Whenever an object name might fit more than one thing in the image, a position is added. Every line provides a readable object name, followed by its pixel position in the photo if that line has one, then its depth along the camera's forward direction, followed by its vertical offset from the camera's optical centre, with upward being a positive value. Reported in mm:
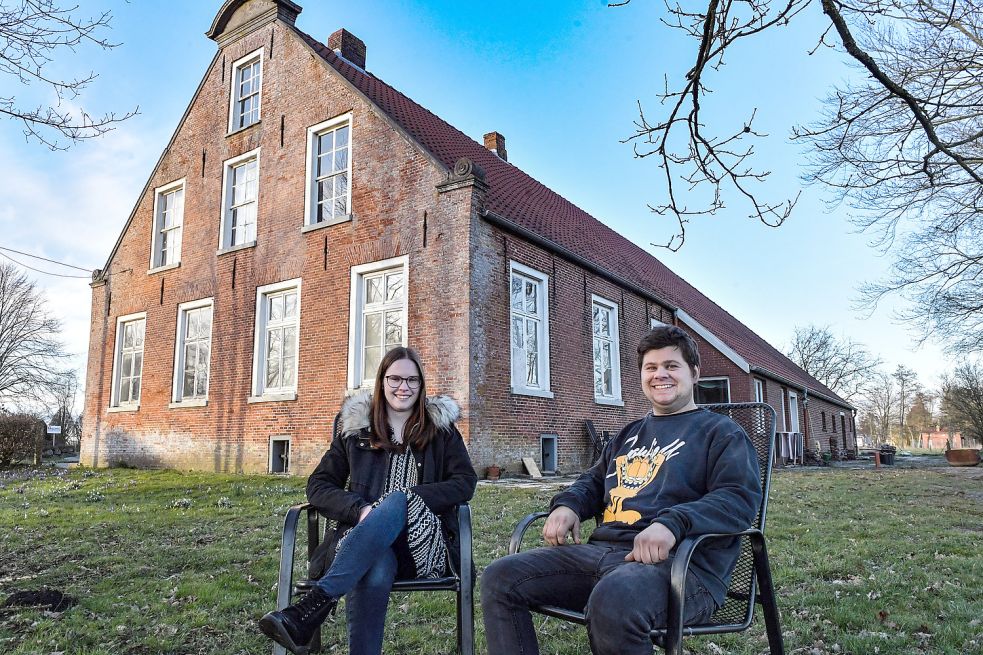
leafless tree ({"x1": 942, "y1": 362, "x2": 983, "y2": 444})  19781 +694
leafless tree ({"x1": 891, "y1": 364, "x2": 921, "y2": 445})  54094 +3155
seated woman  2475 -291
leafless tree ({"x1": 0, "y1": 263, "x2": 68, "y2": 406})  31297 +3951
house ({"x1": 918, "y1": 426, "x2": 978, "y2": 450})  59469 -1165
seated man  1937 -310
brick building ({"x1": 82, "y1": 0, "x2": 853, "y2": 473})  10336 +2633
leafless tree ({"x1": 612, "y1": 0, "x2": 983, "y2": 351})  2736 +1508
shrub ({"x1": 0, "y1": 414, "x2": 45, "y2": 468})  14484 -148
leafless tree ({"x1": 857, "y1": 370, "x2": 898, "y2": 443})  52094 +1142
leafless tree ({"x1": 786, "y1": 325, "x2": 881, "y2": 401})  42188 +3778
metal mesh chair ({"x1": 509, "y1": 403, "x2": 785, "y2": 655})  1869 -506
